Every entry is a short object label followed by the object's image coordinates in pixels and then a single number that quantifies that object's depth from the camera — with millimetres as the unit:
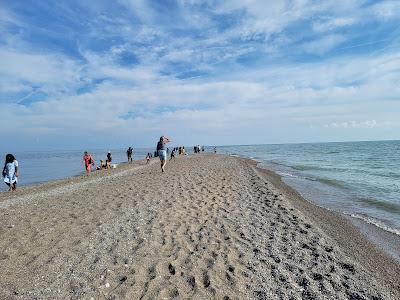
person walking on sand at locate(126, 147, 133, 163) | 42269
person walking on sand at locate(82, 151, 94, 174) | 27984
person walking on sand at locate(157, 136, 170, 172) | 19672
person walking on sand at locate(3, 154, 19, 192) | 17234
